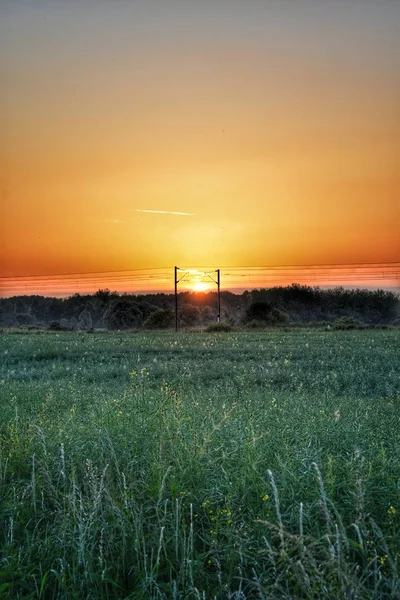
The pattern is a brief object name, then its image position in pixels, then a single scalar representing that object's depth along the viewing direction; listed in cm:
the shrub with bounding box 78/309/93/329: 7038
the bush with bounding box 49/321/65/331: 4657
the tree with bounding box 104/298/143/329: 6225
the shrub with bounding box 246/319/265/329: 4194
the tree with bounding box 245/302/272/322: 4838
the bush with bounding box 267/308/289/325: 4734
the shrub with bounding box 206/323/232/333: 3812
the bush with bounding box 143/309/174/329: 5059
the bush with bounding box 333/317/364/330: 3881
